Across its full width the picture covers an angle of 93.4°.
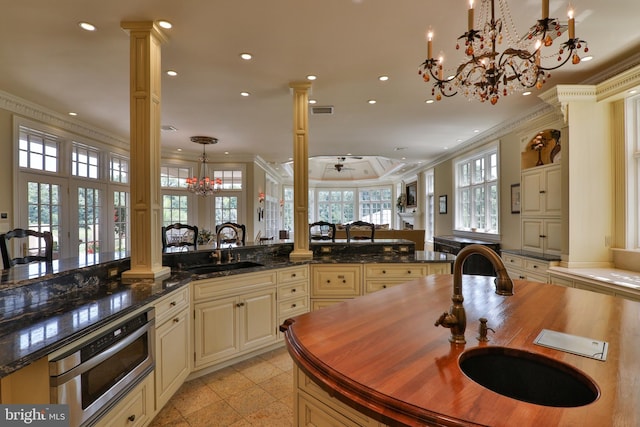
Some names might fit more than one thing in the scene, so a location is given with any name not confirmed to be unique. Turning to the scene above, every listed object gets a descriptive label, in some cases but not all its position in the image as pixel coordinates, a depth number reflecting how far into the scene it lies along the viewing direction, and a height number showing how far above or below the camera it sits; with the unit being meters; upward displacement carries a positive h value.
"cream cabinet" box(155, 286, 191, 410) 2.00 -0.93
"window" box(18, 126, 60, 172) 4.40 +1.01
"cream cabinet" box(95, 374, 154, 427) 1.56 -1.09
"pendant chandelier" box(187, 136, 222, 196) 6.31 +0.70
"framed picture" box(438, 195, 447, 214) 7.89 +0.21
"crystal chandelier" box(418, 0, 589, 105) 1.69 +1.02
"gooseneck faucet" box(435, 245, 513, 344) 1.01 -0.31
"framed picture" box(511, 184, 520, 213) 5.04 +0.23
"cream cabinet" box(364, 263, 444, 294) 3.39 -0.68
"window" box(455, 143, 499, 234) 5.94 +0.43
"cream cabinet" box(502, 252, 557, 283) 3.87 -0.79
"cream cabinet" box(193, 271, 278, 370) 2.53 -0.92
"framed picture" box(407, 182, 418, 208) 10.41 +0.64
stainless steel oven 1.29 -0.76
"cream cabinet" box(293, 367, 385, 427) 0.85 -0.60
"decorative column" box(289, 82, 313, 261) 3.62 +0.48
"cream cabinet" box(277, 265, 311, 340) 3.09 -0.83
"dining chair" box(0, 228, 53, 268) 2.45 -0.26
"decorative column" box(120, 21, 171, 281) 2.45 +0.49
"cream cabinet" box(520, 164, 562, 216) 4.14 +0.30
